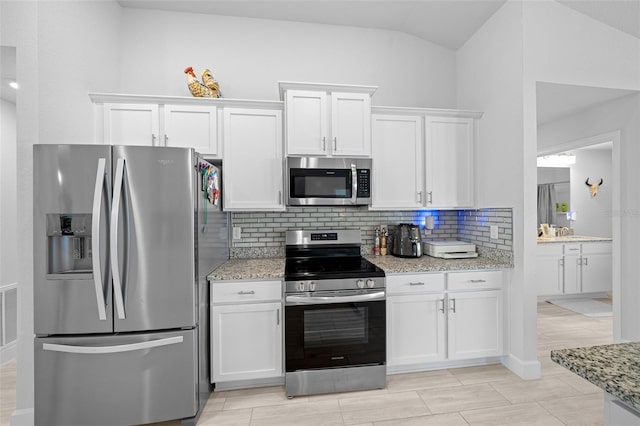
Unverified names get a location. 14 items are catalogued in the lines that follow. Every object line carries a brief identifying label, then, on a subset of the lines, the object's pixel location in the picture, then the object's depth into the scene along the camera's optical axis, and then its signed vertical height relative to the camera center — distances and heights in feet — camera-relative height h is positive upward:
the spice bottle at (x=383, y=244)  10.22 -1.10
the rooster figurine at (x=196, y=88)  8.85 +3.63
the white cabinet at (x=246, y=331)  7.44 -2.91
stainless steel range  7.35 -2.91
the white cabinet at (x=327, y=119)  8.57 +2.65
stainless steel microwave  8.56 +0.88
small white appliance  9.46 -1.20
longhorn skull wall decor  16.90 +1.31
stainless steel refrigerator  5.90 -1.42
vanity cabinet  14.64 -2.77
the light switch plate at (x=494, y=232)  9.12 -0.63
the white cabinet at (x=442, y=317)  8.17 -2.92
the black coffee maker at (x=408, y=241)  9.53 -0.92
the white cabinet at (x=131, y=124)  8.26 +2.42
